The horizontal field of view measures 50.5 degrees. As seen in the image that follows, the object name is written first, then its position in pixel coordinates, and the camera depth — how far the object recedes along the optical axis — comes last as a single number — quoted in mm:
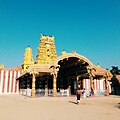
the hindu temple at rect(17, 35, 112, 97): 16838
